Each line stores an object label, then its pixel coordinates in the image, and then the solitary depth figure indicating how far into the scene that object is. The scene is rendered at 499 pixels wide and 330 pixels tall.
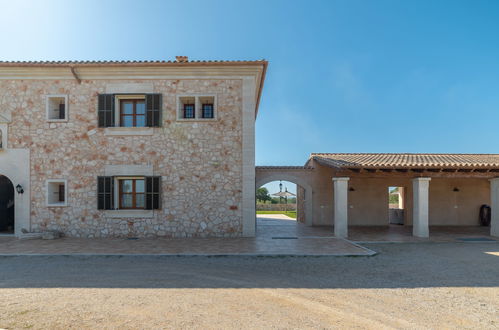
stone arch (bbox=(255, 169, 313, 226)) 13.29
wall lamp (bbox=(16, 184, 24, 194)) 9.98
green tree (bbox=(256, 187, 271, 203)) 35.08
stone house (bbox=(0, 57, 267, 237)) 10.04
